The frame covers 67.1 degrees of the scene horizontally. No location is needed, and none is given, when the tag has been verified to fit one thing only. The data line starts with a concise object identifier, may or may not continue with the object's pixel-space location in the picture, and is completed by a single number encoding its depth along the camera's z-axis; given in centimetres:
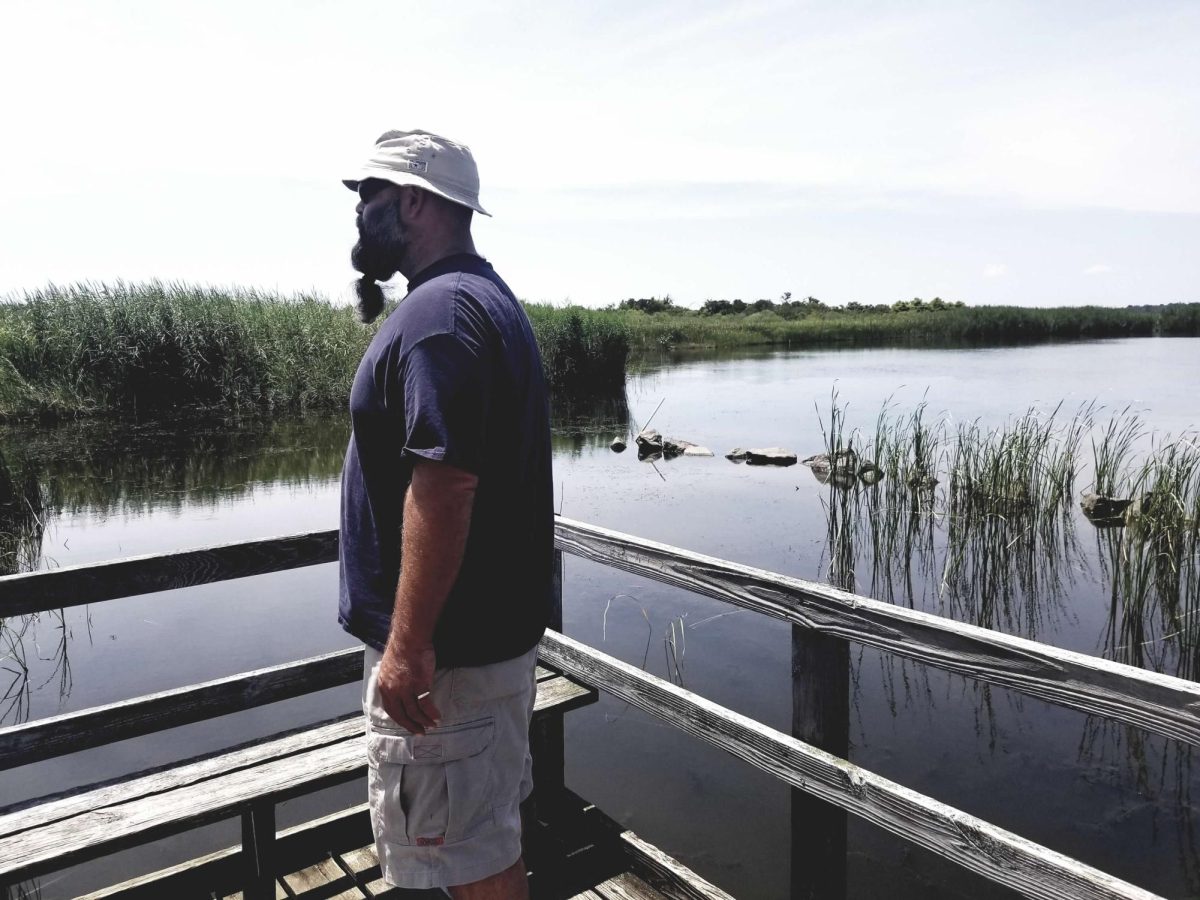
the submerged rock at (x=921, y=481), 961
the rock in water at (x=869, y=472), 943
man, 163
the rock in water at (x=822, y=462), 1185
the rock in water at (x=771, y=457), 1361
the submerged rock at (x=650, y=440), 1480
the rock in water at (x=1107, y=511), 889
